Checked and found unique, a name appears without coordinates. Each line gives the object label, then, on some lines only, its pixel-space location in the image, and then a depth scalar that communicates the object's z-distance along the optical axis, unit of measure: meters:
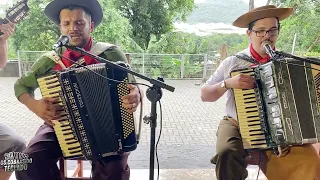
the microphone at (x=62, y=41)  1.16
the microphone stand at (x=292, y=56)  1.34
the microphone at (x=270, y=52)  1.36
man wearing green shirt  1.53
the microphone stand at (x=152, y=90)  1.26
